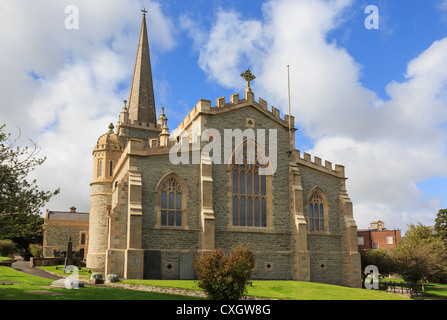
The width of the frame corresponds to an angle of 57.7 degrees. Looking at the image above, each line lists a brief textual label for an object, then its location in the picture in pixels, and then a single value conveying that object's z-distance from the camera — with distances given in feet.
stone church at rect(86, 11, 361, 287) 84.07
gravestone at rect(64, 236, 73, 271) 99.21
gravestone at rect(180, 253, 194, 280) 84.74
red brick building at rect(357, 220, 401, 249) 207.92
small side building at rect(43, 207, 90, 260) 162.86
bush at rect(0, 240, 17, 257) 160.62
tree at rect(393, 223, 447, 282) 116.06
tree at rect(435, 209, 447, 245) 170.48
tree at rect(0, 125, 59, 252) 45.42
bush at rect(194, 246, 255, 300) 57.26
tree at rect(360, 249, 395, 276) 117.80
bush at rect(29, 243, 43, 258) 171.63
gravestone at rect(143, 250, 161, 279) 81.71
